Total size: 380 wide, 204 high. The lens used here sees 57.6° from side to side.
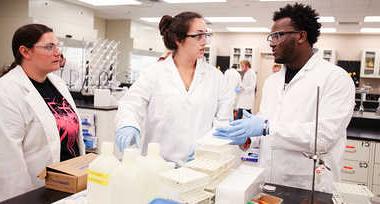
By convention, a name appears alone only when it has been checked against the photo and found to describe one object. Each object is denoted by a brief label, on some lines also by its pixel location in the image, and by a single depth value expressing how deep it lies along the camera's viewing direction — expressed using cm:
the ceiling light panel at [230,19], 804
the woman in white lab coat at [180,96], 175
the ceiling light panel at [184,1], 619
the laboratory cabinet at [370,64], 877
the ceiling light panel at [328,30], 897
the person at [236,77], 741
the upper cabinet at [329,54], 912
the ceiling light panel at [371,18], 704
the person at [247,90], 798
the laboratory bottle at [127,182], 94
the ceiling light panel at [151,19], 850
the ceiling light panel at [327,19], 724
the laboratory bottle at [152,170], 97
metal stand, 104
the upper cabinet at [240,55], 987
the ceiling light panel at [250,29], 965
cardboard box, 125
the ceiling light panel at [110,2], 661
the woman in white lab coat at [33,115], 156
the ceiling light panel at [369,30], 864
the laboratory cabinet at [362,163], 315
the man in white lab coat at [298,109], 148
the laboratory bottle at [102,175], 99
